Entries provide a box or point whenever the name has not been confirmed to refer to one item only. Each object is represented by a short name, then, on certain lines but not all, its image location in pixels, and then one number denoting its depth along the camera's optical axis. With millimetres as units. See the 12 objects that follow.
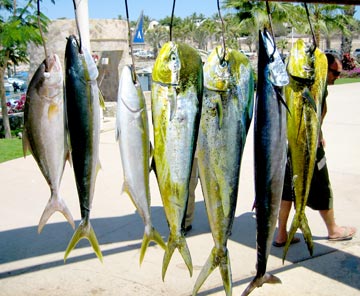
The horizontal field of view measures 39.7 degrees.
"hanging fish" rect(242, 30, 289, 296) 2176
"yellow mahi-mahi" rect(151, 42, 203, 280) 2107
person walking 4344
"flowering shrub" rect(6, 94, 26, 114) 16275
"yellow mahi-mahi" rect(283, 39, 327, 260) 2314
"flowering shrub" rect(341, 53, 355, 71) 32375
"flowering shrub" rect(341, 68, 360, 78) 30328
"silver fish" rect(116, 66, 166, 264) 2188
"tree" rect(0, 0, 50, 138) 7473
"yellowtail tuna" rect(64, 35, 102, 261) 2150
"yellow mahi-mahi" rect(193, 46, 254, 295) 2137
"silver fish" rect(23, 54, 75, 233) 2172
